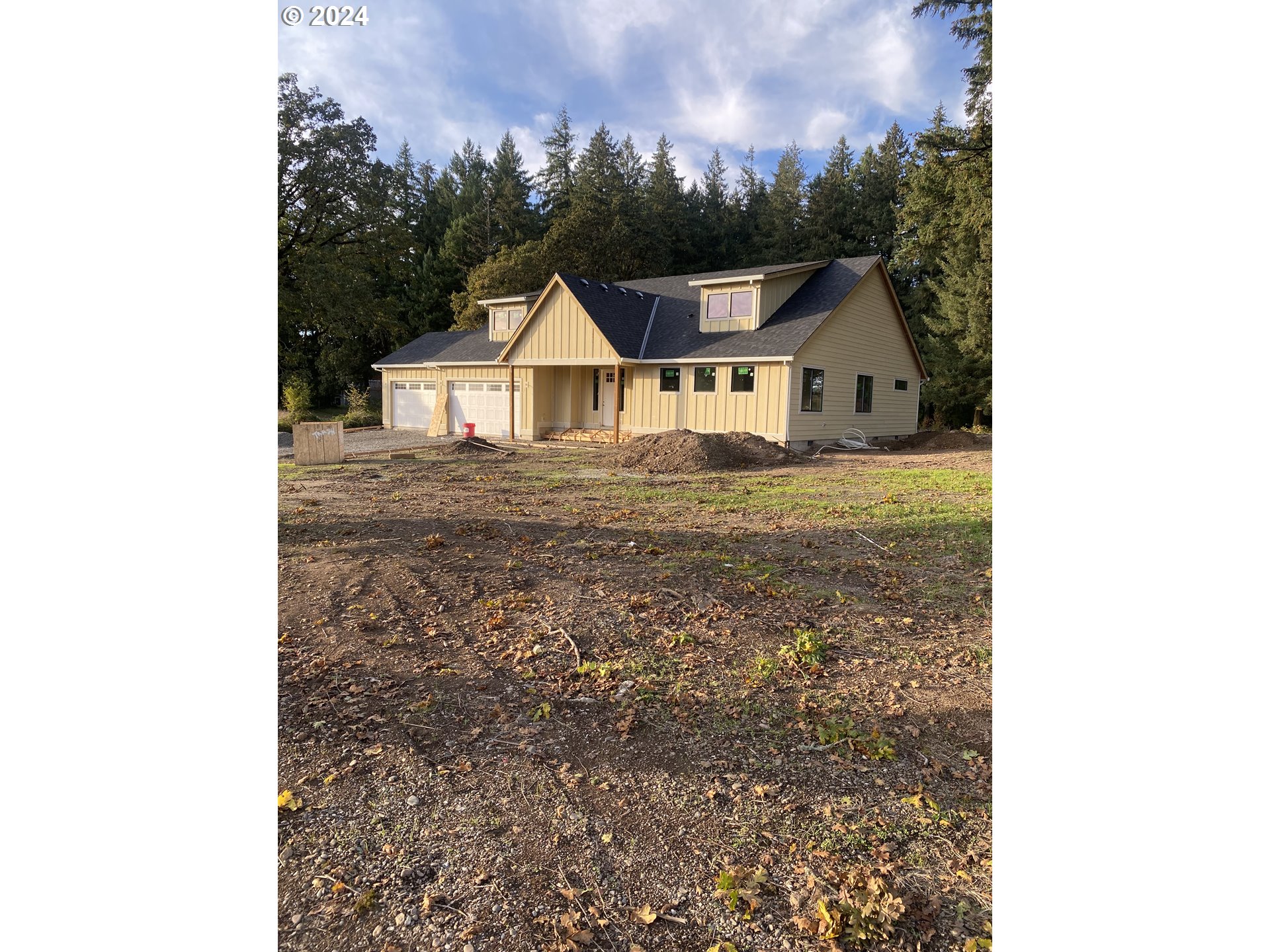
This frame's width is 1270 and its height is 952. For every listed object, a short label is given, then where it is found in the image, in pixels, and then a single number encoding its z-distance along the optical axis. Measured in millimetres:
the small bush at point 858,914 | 1770
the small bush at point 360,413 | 25609
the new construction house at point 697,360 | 17266
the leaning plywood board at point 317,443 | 13648
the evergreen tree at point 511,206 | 35250
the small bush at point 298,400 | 24109
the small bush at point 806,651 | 3600
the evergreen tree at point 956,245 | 11273
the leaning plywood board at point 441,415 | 22594
